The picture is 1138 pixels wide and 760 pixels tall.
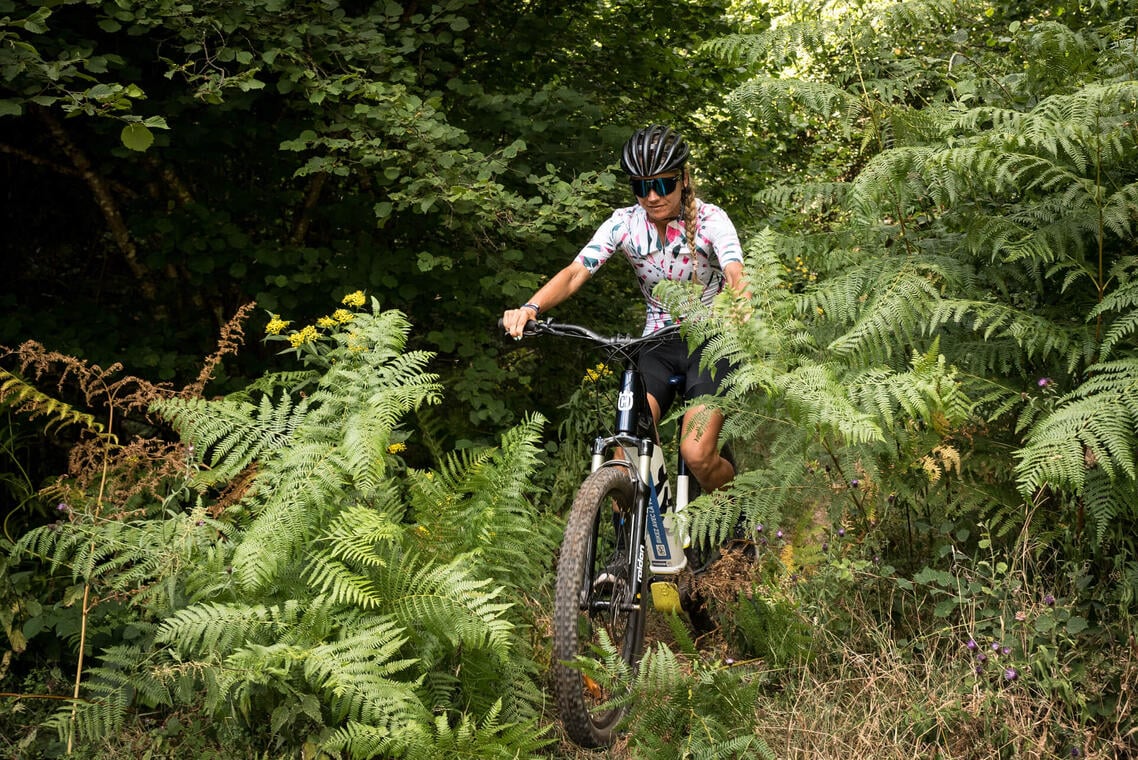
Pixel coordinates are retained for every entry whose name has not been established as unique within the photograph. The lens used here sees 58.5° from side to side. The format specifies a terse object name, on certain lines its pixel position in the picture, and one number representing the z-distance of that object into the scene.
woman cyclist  4.13
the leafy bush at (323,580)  3.23
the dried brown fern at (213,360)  3.86
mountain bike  3.57
